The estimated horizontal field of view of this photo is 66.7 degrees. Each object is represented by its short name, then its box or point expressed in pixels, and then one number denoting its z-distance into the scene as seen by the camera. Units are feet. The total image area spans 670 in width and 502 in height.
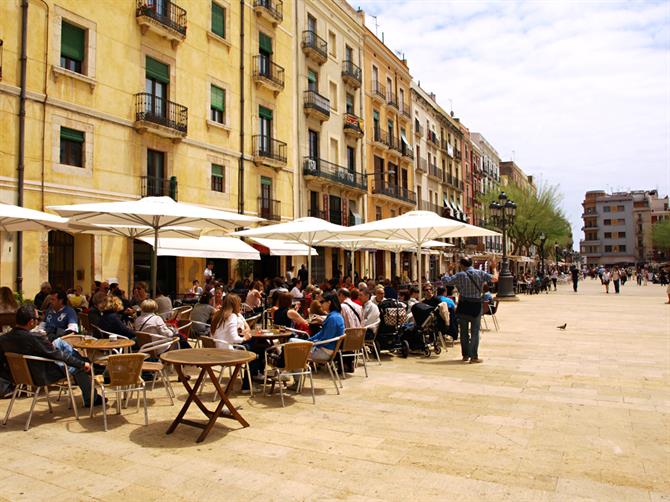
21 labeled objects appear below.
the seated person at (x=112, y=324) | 21.30
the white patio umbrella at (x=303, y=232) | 37.91
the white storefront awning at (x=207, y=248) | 40.50
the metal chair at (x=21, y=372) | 15.42
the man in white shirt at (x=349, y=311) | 23.98
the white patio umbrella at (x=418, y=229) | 32.60
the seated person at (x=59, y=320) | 21.83
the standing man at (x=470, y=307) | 26.86
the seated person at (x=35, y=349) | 15.89
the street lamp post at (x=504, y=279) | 78.33
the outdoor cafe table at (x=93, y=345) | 17.04
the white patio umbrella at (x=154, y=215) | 23.54
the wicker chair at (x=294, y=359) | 18.40
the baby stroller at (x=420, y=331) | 28.12
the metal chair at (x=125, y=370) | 15.70
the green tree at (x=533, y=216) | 128.36
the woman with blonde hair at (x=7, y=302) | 24.34
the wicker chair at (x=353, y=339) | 22.00
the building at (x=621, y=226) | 330.75
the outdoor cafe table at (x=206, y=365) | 14.70
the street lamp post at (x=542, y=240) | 132.05
